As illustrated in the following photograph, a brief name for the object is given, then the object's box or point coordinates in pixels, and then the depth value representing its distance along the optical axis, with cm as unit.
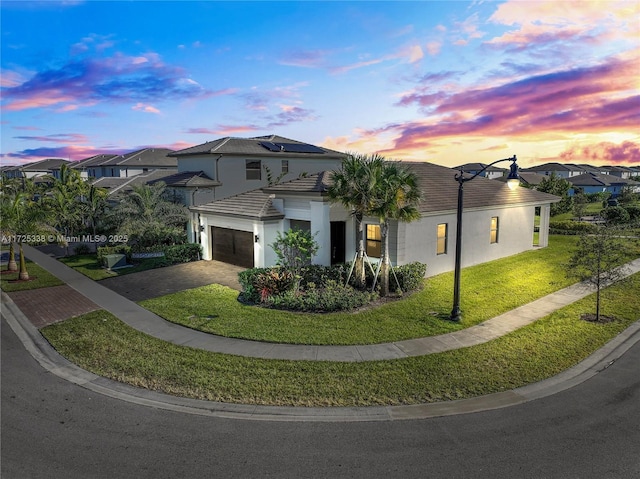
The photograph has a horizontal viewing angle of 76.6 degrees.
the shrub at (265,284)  1602
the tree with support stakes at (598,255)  1360
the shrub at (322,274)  1772
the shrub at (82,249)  2958
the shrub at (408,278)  1722
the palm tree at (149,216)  2600
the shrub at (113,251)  2516
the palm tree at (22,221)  2047
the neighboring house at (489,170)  10484
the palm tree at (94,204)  3127
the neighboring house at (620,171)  13212
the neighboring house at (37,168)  9288
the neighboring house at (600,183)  8519
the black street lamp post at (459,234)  1301
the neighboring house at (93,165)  5888
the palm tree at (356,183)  1571
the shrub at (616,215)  3791
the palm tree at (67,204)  3197
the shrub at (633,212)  4038
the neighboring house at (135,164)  5356
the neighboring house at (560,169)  11269
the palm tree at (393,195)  1553
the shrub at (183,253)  2408
